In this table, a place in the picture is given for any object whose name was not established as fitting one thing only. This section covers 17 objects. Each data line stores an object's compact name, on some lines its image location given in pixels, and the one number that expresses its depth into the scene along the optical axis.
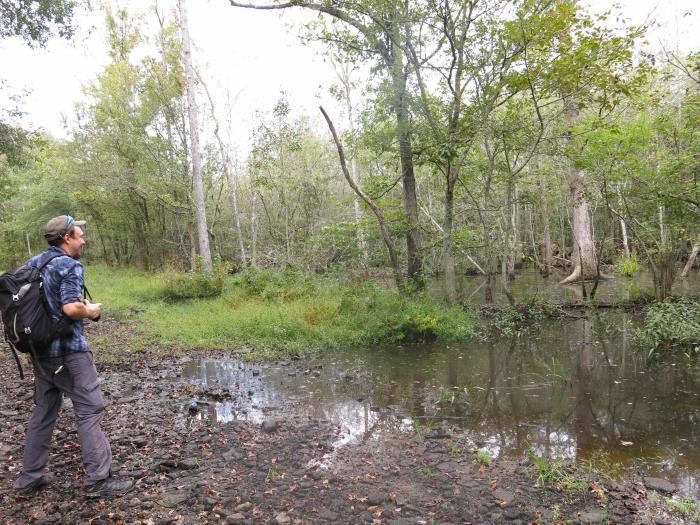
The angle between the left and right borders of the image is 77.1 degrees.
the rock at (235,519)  2.83
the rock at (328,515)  2.94
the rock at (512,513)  2.93
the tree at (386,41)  8.96
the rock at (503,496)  3.09
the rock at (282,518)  2.89
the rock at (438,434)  4.37
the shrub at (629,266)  13.97
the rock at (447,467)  3.63
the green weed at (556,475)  3.31
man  3.15
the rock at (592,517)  2.88
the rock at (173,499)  3.03
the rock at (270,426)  4.51
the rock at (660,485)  3.40
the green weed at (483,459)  3.76
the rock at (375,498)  3.12
